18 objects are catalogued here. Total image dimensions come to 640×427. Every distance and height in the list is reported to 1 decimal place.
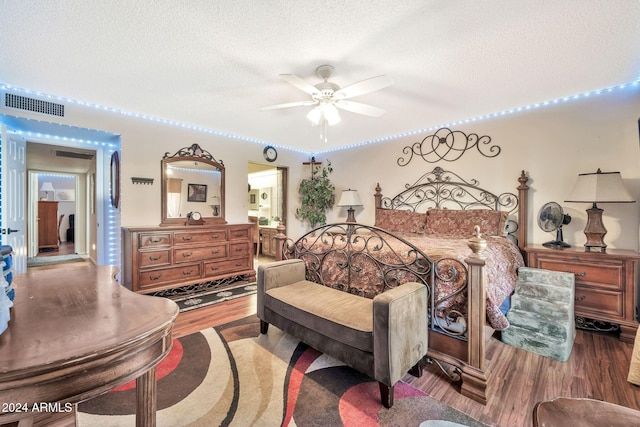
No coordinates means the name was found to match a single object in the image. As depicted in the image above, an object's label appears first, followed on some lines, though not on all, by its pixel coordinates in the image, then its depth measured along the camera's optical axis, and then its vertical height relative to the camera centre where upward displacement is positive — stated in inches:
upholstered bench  63.0 -30.8
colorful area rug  61.2 -48.0
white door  110.6 +6.3
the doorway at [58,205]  209.8 +6.5
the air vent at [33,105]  111.1 +46.3
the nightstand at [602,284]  96.3 -27.3
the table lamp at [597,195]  100.6 +6.2
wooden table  25.6 -14.8
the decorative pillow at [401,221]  152.8 -5.8
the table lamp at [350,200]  194.4 +8.1
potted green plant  219.0 +10.9
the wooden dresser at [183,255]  134.2 -25.1
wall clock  203.2 +44.7
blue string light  112.3 +51.4
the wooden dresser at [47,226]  292.8 -17.0
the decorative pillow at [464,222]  127.6 -5.4
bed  69.7 -15.7
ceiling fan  85.8 +41.6
